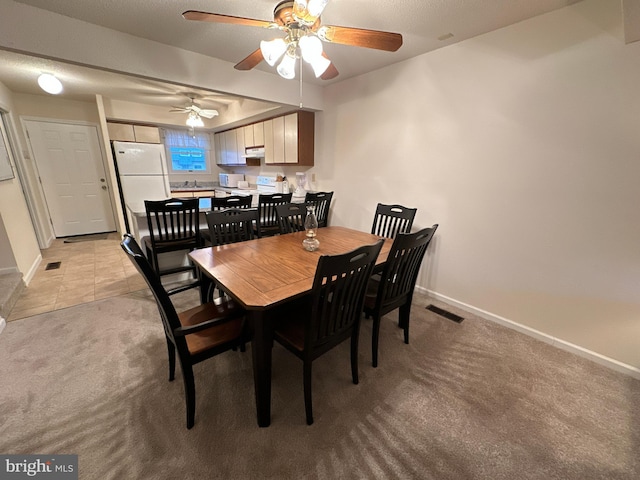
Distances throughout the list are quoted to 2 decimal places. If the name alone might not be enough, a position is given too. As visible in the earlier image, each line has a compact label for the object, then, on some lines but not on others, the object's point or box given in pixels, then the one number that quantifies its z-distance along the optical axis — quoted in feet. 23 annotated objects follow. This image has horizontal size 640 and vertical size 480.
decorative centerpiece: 6.37
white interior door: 13.97
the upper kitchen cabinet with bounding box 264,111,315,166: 11.97
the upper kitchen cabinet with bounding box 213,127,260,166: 16.39
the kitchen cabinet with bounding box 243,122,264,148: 14.30
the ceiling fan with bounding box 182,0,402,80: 4.55
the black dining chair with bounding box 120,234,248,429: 3.83
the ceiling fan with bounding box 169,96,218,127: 12.89
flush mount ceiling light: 9.89
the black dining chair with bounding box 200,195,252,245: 8.95
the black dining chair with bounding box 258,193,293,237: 9.93
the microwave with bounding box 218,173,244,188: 18.13
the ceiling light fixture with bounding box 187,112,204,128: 13.53
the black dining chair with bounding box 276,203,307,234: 8.26
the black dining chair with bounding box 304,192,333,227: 10.85
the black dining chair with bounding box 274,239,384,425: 3.95
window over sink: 18.38
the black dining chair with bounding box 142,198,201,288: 8.04
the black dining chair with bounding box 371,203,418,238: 8.10
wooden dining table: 4.05
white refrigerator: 14.12
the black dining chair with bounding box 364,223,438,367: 5.10
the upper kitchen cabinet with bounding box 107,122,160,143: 14.65
